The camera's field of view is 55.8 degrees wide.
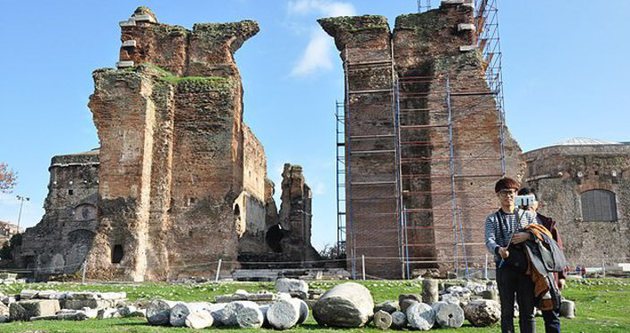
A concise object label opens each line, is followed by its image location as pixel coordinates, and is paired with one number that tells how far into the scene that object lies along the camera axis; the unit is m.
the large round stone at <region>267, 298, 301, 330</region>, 6.82
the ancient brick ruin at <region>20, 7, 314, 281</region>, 17.95
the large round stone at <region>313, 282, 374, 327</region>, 6.85
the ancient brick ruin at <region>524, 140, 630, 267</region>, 26.11
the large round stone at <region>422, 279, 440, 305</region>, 8.77
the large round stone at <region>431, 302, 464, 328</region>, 6.87
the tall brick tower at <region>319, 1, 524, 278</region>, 17.08
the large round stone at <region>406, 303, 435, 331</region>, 6.78
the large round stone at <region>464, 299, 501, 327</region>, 7.04
